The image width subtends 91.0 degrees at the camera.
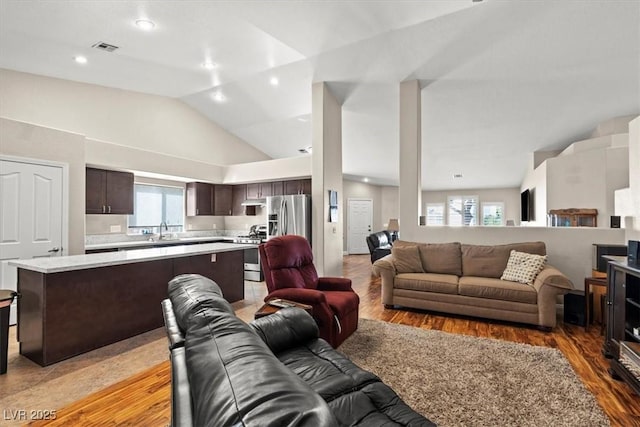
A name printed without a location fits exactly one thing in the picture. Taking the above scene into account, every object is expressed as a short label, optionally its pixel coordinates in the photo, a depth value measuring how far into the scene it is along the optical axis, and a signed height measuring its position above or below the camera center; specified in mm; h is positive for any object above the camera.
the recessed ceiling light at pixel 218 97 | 6004 +2317
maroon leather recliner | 2785 -724
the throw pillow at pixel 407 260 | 4391 -626
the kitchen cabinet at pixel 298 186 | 6270 +592
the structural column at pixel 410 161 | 4938 +859
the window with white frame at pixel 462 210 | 11180 +198
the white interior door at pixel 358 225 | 10797 -332
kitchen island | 2697 -794
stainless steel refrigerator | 5477 +11
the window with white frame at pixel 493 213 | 10750 +82
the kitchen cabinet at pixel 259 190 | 6770 +564
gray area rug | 1989 -1259
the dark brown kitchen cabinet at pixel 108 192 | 5020 +406
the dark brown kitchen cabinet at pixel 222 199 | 7242 +387
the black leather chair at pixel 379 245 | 7215 -730
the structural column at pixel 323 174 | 5152 +700
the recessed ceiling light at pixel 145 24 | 3435 +2134
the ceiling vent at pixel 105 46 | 3848 +2115
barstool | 2502 -894
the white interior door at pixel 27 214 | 3732 +26
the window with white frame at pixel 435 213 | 11664 +91
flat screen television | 8130 +270
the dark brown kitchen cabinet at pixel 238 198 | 7305 +414
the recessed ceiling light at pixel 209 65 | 4581 +2241
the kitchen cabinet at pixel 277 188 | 6551 +581
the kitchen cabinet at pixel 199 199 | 6902 +376
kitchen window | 6133 +169
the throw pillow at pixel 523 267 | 3732 -628
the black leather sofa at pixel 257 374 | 629 -414
